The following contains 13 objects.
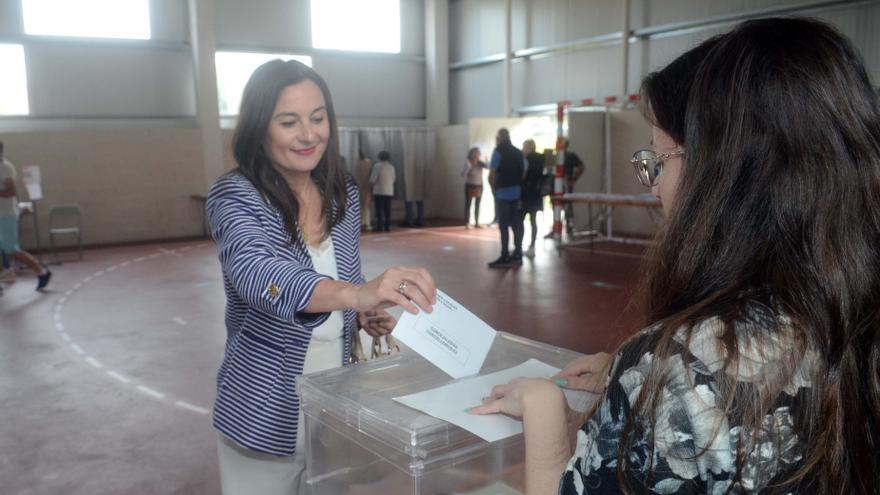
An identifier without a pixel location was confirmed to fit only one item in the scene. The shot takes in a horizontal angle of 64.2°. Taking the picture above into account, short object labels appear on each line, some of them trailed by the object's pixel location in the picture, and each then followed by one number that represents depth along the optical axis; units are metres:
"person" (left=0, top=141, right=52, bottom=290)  7.31
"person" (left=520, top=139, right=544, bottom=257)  8.48
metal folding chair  10.42
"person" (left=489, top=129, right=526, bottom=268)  8.04
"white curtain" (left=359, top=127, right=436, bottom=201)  13.53
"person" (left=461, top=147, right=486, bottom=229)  12.48
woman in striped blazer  1.30
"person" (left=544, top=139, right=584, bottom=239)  10.41
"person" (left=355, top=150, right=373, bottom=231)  12.75
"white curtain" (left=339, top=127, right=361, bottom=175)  13.14
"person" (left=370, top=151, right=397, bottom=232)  12.54
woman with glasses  0.67
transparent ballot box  0.96
